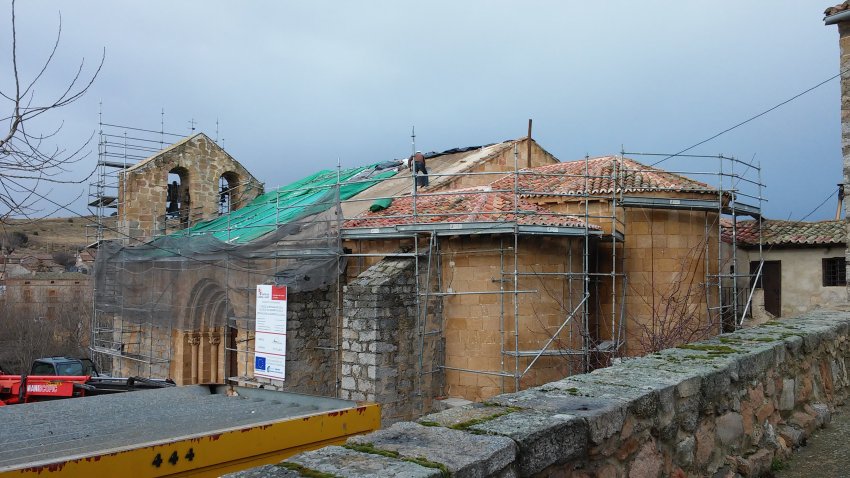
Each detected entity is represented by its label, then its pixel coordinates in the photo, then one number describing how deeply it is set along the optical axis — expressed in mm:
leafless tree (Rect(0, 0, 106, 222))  3963
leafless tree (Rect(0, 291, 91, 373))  31453
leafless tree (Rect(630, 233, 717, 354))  11226
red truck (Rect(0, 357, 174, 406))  10598
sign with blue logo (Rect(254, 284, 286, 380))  11547
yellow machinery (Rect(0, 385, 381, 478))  3945
